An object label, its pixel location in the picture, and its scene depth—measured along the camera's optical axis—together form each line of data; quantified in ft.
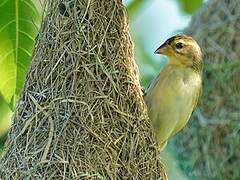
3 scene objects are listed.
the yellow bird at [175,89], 17.57
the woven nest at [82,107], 15.19
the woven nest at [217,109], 23.59
